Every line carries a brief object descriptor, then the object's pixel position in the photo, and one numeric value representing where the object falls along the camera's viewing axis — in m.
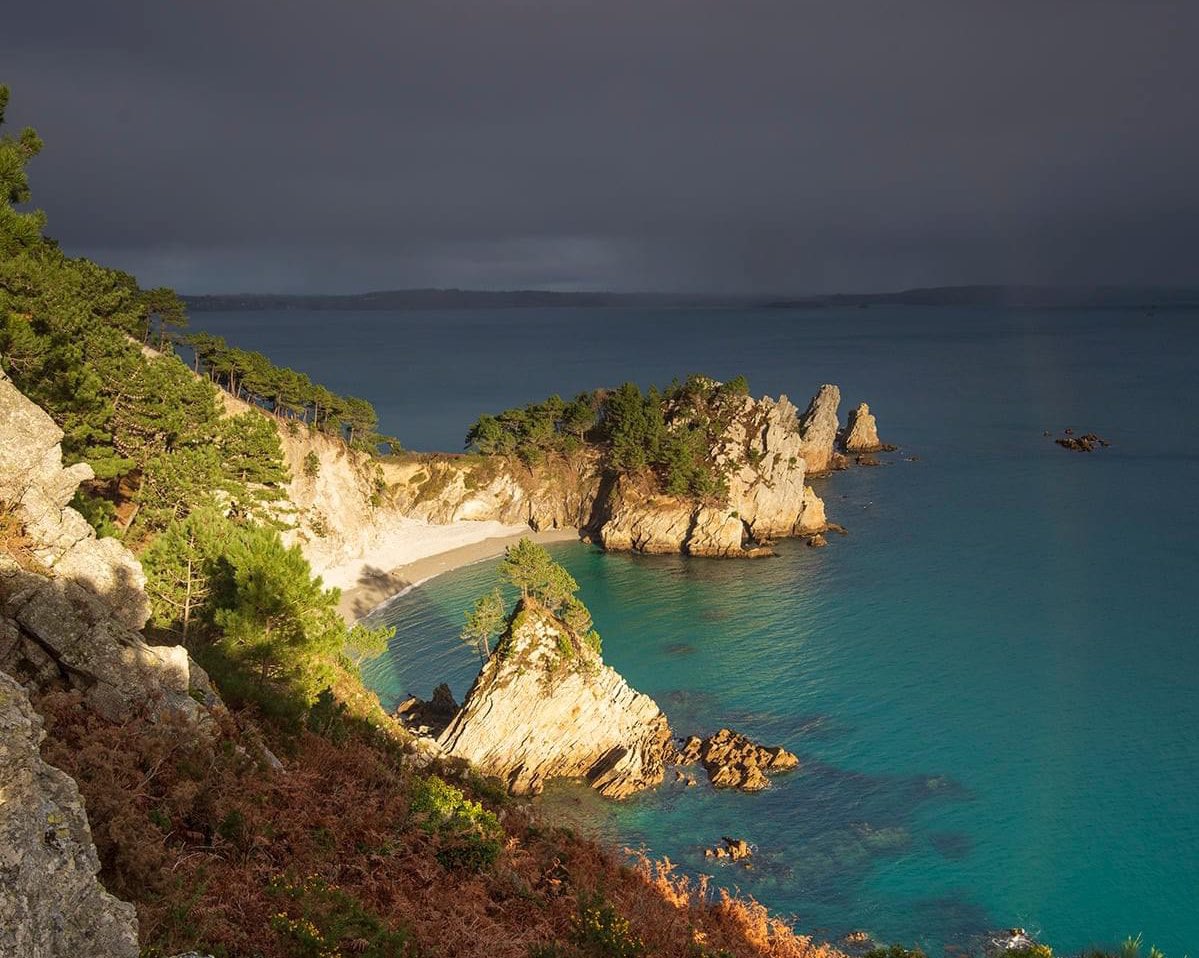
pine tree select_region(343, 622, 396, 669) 41.03
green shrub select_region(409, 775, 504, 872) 21.48
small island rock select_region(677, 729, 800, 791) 46.16
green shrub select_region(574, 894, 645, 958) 19.50
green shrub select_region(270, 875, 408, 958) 14.44
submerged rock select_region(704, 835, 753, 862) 40.25
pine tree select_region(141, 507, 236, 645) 29.77
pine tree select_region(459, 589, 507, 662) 53.62
